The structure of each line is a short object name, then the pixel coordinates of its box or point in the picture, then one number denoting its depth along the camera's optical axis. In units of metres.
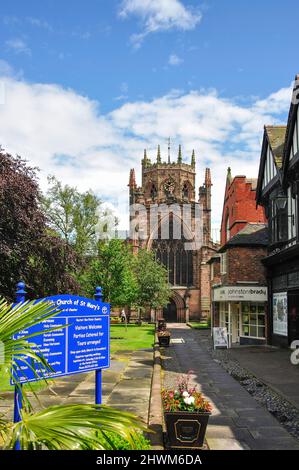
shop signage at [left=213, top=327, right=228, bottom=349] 24.56
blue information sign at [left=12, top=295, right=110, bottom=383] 6.61
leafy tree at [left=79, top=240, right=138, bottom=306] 33.22
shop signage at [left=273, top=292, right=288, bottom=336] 22.39
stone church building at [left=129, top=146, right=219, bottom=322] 63.09
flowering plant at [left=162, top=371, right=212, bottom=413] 7.66
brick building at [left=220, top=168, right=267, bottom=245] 35.19
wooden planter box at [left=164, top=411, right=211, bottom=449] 7.47
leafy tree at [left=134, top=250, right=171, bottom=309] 46.59
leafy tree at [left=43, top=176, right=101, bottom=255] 44.59
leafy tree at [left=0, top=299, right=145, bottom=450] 3.82
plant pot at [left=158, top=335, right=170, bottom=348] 25.80
